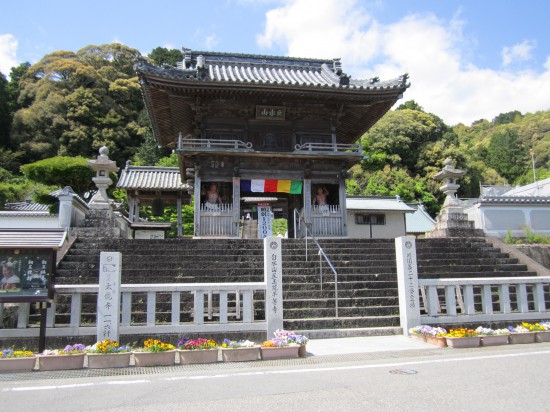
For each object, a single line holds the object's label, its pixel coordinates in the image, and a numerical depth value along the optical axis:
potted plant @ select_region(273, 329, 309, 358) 6.84
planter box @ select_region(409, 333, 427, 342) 7.97
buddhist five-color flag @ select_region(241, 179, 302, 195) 16.12
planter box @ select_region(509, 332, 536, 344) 7.73
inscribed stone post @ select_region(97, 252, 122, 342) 7.05
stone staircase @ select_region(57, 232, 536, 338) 8.92
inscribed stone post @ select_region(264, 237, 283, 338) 7.84
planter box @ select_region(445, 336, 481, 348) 7.37
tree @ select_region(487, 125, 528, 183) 60.81
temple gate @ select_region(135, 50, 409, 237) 14.98
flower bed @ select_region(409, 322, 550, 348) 7.45
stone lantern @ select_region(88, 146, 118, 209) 12.73
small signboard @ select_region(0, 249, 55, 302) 6.75
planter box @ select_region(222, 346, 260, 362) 6.59
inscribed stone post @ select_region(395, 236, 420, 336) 8.47
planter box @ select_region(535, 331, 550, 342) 7.87
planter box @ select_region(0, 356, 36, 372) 5.97
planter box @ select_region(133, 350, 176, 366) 6.33
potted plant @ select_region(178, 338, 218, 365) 6.45
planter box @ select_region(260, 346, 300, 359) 6.74
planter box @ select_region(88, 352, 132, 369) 6.22
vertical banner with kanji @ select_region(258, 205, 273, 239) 17.05
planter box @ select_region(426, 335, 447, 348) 7.49
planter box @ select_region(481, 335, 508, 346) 7.58
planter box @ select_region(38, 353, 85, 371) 6.12
